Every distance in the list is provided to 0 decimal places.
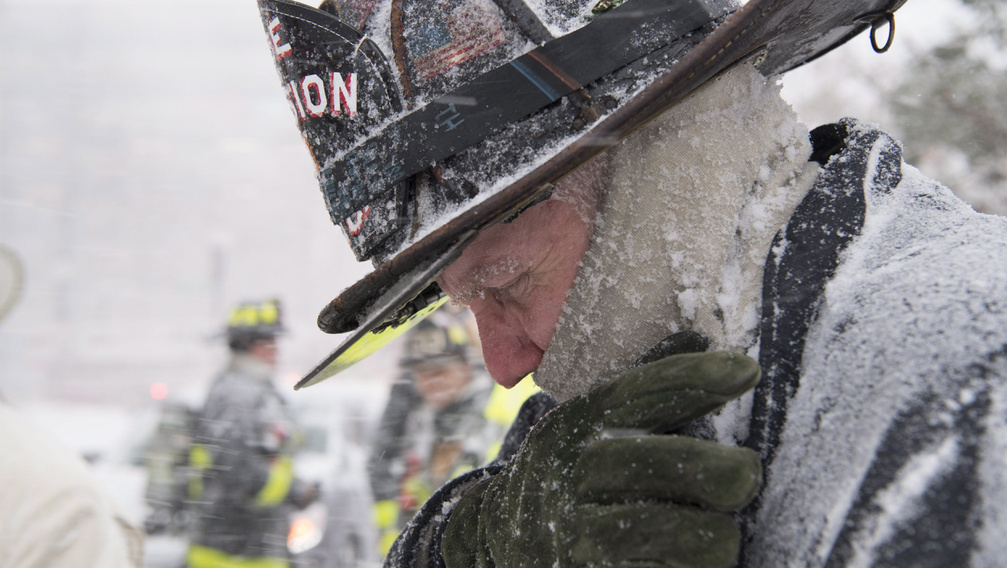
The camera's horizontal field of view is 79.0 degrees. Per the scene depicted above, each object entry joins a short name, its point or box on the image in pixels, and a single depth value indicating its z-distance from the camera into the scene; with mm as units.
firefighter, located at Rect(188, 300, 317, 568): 4160
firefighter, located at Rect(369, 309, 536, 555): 4184
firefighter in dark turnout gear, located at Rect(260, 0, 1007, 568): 684
